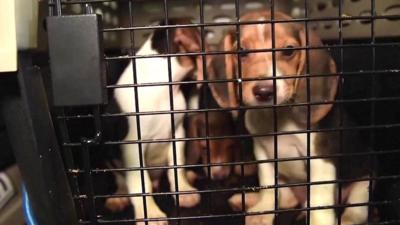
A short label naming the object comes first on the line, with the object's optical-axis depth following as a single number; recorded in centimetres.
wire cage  66
